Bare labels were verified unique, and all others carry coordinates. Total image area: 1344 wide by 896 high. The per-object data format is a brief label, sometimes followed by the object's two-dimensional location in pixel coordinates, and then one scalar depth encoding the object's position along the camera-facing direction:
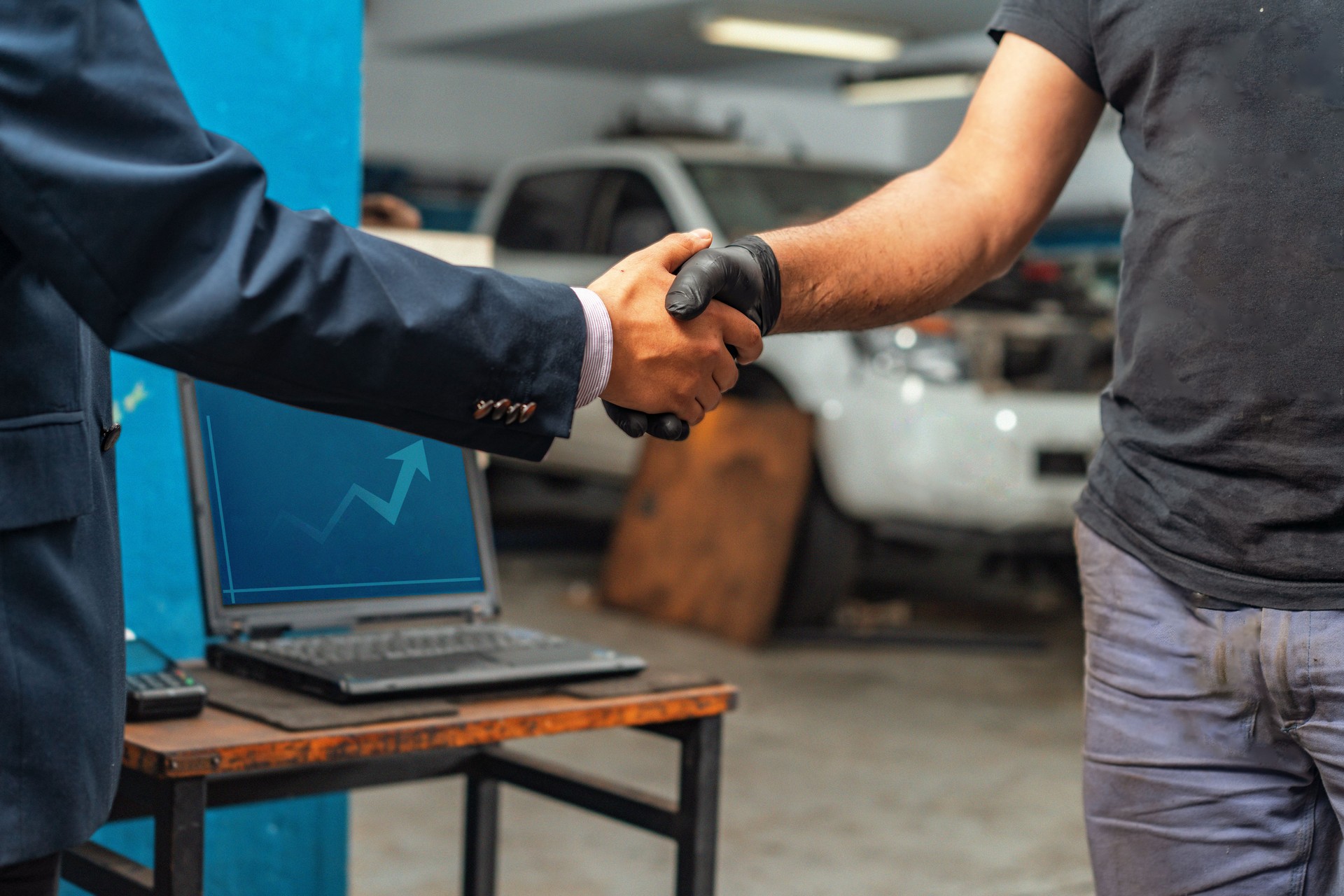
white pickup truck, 5.81
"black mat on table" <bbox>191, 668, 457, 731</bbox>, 2.53
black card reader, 2.52
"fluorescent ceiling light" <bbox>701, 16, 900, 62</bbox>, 11.25
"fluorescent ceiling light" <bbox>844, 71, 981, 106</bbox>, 12.08
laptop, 2.67
